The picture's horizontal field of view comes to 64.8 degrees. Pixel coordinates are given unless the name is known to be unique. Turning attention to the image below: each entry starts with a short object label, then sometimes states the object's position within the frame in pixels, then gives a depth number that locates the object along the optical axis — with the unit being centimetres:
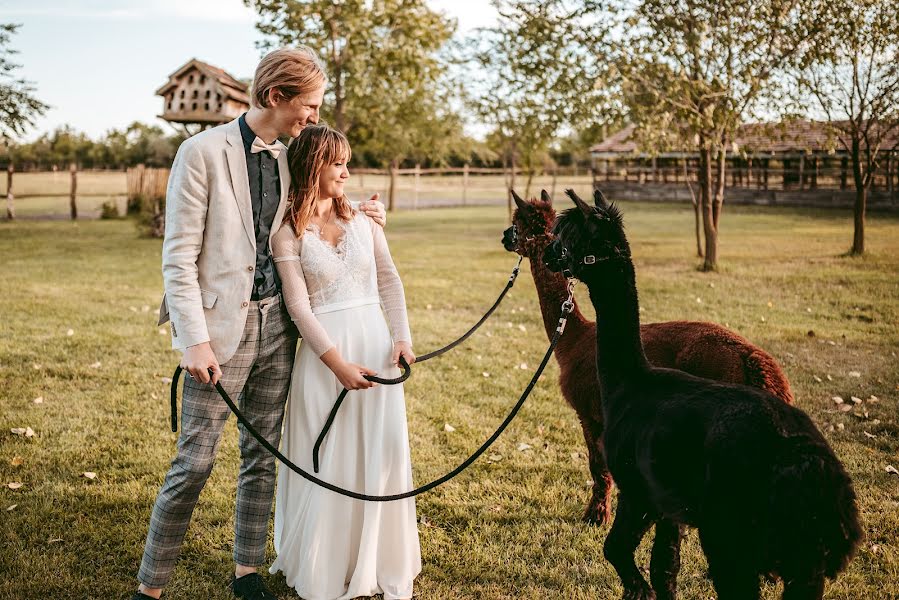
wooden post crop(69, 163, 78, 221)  2591
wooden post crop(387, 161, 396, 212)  3481
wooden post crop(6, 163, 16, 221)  2515
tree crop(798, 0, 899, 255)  1288
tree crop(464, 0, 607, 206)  1323
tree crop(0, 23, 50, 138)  1977
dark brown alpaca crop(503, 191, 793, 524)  364
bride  309
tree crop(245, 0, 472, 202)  1460
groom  283
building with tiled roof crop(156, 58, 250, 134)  1522
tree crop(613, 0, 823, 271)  1210
